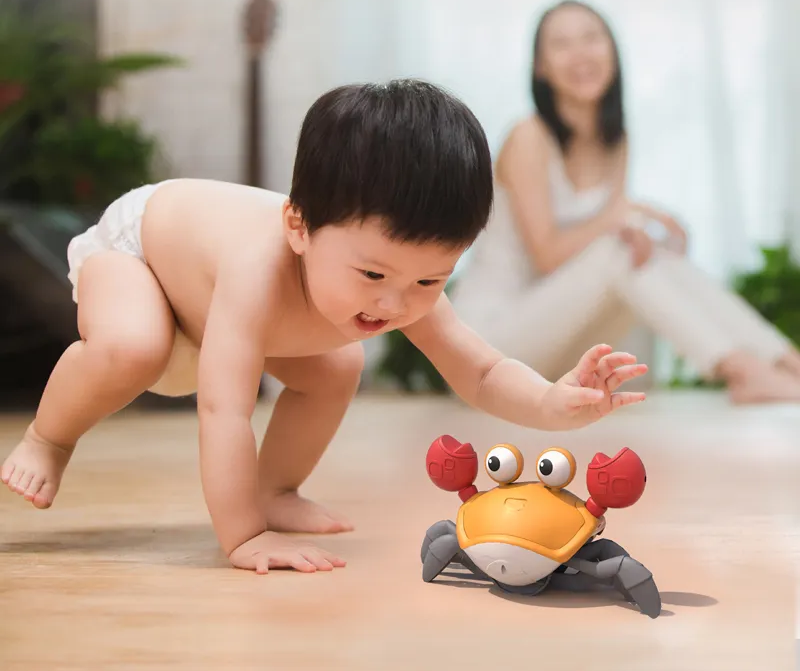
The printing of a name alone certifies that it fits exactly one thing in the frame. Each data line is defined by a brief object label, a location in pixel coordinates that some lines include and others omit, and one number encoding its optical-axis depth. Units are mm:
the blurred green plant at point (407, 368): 3748
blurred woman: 3129
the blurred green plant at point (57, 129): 3334
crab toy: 911
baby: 988
